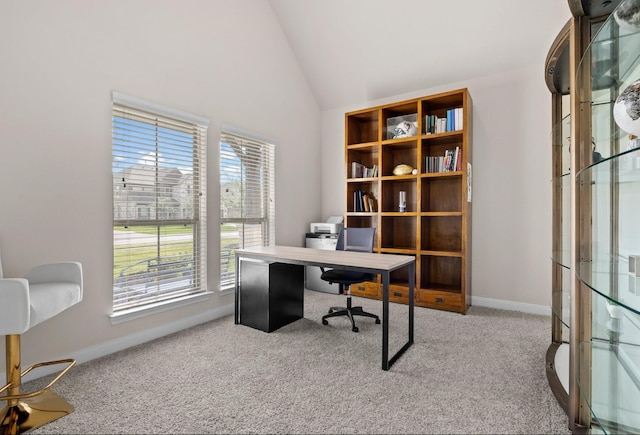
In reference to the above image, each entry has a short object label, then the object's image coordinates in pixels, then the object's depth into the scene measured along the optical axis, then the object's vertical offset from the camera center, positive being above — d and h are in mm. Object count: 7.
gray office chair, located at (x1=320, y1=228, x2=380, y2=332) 3020 -563
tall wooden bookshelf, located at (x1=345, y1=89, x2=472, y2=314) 3629 +320
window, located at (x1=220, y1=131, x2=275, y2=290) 3508 +220
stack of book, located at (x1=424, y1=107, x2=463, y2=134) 3631 +1067
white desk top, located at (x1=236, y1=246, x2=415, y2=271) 2396 -353
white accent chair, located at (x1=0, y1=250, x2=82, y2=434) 1522 -490
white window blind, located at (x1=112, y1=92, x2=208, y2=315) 2648 +105
